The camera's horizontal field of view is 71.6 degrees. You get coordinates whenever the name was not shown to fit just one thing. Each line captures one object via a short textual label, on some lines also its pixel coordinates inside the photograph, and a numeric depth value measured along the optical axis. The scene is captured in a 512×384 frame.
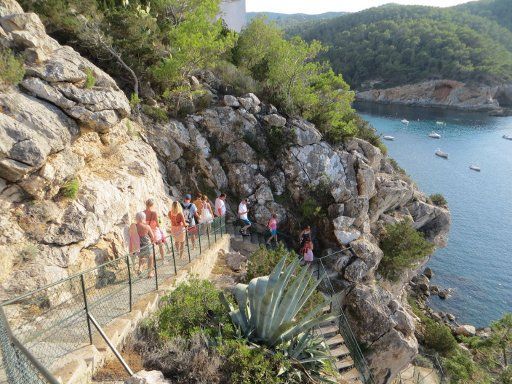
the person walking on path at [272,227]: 14.40
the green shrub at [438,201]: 23.69
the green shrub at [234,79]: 18.20
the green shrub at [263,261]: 9.89
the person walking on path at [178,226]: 9.50
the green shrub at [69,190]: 9.16
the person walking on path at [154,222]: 8.71
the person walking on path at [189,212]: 11.02
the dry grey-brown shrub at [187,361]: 5.64
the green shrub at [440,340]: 18.36
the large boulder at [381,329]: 13.37
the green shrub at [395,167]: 22.98
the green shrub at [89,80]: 10.98
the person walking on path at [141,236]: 8.12
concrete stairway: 10.38
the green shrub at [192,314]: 6.71
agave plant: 6.48
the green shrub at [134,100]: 13.81
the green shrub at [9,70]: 8.94
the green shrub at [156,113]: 14.64
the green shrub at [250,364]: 5.71
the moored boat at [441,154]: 48.28
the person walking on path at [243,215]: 13.78
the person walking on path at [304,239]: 13.85
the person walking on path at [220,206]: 12.70
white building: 27.47
